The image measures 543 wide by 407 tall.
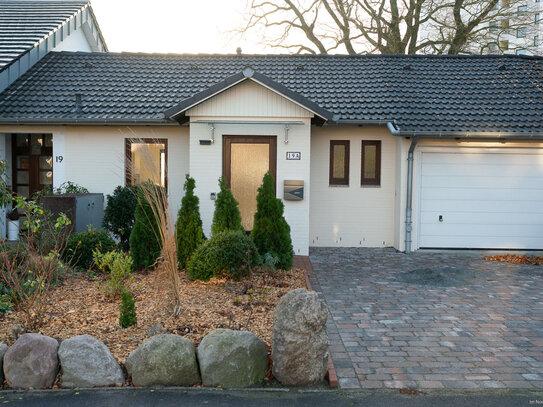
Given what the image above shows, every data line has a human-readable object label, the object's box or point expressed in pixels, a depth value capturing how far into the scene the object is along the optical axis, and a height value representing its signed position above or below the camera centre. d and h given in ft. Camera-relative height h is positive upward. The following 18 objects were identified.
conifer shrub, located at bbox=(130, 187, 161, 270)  28.37 -3.43
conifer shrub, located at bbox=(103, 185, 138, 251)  35.63 -2.42
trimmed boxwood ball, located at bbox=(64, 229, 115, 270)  29.01 -3.93
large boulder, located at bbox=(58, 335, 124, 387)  14.92 -5.56
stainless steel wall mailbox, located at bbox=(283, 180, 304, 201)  35.65 -0.58
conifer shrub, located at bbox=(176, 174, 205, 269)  28.66 -2.74
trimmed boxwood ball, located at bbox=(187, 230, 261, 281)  25.77 -3.98
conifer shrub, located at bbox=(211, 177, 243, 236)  29.73 -1.89
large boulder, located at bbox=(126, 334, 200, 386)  15.01 -5.56
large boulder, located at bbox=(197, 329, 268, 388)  15.07 -5.45
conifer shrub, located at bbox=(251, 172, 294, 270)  29.55 -2.79
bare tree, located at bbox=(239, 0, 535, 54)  74.08 +24.67
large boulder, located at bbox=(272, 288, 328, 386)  14.93 -4.83
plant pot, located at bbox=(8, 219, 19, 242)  41.24 -4.27
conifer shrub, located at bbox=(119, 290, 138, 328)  18.72 -4.91
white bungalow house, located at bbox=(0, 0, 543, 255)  35.96 +2.64
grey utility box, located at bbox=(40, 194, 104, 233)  32.91 -1.81
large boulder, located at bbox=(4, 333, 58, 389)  14.85 -5.51
